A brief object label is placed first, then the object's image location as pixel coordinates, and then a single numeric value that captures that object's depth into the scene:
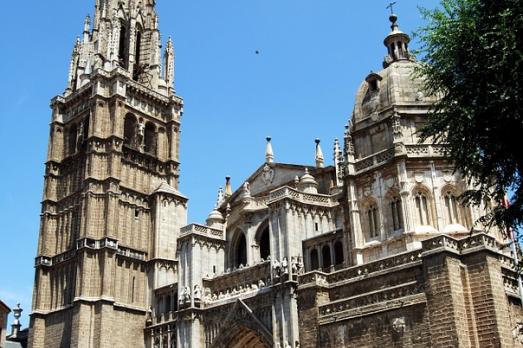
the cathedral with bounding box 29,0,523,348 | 26.47
